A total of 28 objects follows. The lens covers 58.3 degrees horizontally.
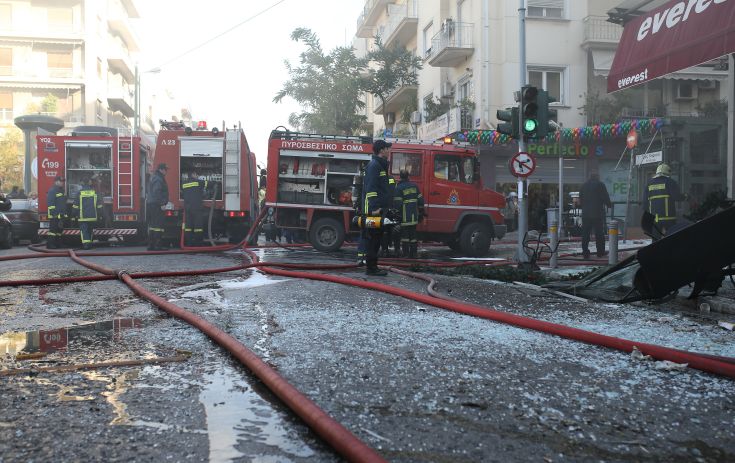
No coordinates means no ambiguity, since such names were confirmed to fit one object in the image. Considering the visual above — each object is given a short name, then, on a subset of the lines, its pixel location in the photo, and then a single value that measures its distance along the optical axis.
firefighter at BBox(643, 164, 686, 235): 9.84
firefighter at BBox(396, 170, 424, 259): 11.39
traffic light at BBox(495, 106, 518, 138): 10.81
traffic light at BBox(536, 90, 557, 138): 10.66
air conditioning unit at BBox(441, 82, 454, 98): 25.42
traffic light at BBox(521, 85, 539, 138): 10.53
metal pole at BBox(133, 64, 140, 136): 29.89
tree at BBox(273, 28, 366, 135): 28.39
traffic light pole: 10.38
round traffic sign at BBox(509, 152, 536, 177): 10.73
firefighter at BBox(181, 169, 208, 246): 13.62
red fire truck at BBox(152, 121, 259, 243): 14.73
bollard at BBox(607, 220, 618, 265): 8.95
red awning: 9.40
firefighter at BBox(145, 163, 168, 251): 13.73
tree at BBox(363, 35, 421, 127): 28.25
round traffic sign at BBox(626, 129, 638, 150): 15.62
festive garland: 20.23
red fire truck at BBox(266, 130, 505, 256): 12.95
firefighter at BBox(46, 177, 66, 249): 14.25
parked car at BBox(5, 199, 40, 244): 16.69
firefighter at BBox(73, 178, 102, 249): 14.05
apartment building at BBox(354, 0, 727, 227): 21.42
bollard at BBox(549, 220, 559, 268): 9.81
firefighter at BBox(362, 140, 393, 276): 8.41
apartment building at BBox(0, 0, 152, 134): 40.34
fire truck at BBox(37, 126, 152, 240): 15.41
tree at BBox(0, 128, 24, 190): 35.91
